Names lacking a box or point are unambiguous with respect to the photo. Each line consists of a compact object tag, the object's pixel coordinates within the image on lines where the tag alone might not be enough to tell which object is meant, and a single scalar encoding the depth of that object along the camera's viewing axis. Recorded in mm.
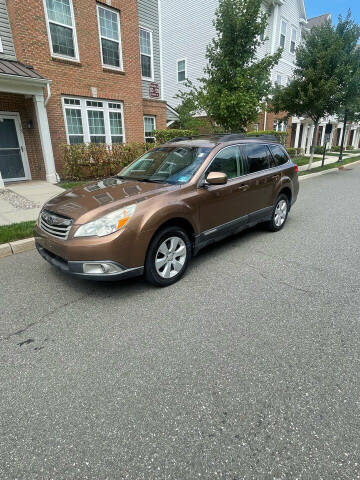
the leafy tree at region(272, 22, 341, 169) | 13523
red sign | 14648
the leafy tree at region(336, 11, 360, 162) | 13930
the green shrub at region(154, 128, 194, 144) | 13336
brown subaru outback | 3221
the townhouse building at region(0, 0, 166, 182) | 9469
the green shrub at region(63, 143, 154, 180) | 10216
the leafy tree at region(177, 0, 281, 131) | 9711
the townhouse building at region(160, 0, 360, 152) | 20359
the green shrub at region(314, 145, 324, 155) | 31359
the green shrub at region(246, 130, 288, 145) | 19839
